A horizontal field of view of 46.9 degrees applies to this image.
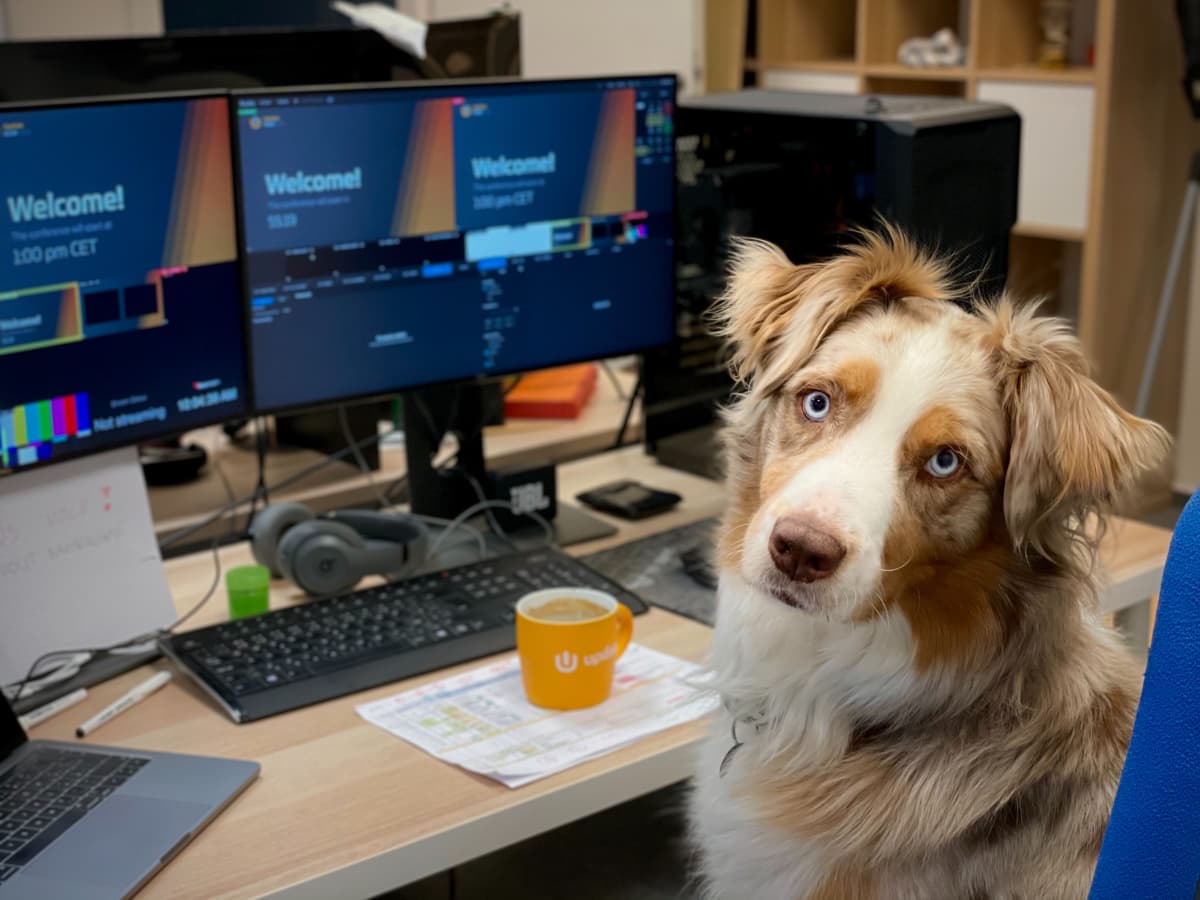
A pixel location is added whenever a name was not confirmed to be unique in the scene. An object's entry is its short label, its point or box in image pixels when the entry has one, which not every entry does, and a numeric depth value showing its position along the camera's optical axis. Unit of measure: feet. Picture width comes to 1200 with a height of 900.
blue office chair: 2.58
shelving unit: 12.03
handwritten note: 4.99
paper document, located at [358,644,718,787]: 4.48
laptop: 3.82
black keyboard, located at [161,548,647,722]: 4.86
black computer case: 6.16
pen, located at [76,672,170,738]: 4.66
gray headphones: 5.60
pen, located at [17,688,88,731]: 4.72
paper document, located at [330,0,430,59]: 7.52
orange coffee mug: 4.73
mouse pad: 5.69
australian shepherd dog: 3.74
